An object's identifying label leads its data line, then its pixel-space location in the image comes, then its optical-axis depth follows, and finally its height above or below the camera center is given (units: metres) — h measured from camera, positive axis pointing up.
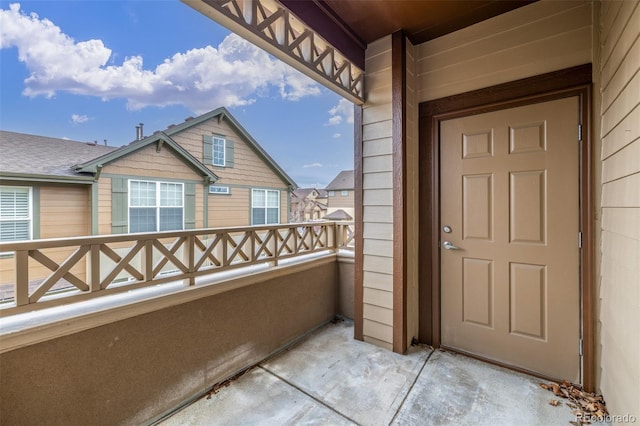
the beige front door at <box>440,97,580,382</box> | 1.66 -0.18
